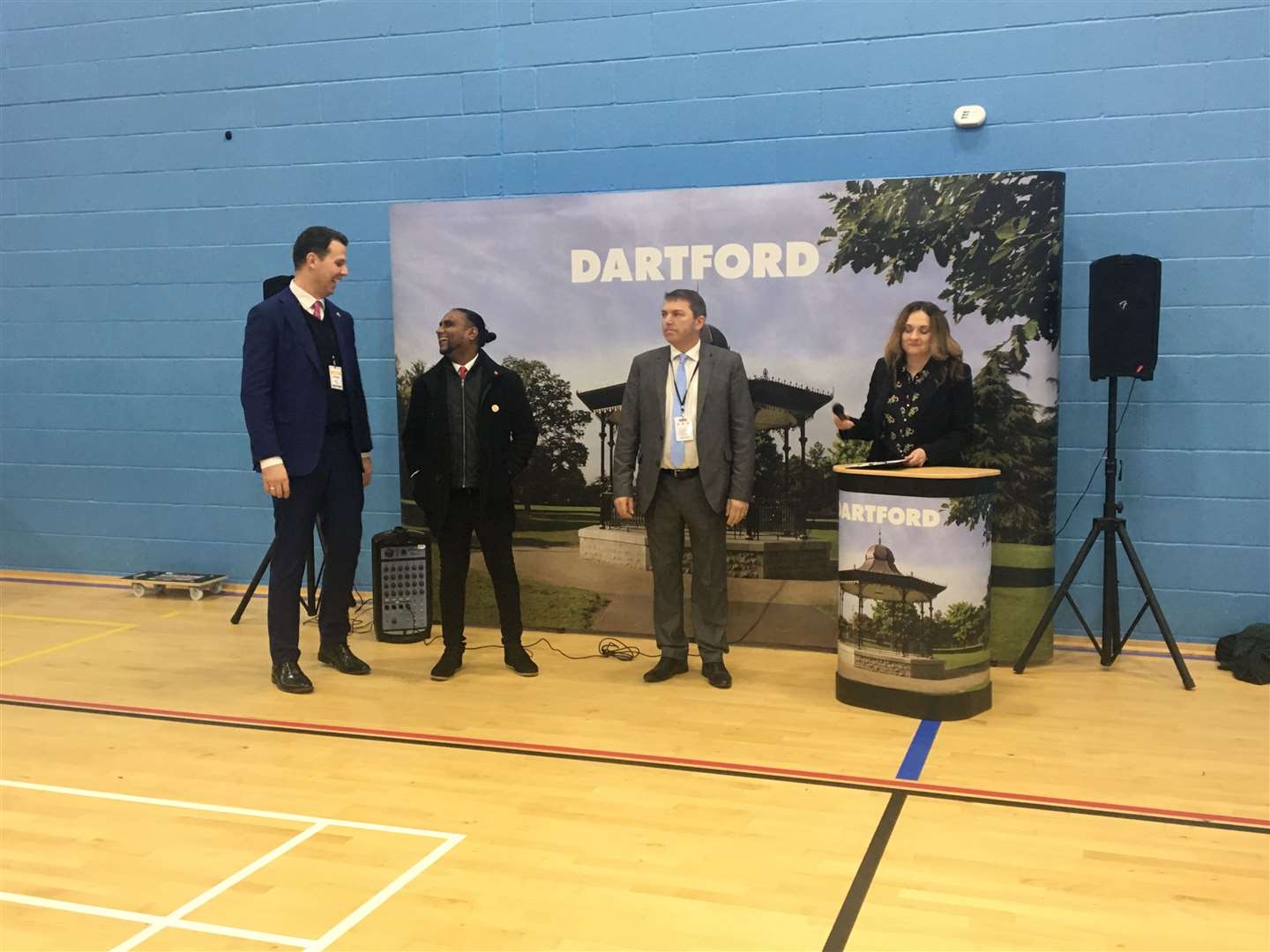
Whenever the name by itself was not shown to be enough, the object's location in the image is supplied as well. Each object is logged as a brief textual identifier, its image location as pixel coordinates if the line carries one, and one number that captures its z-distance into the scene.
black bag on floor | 4.43
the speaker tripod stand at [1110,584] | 4.46
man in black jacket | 4.53
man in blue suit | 4.20
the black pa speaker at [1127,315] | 4.34
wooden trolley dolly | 6.23
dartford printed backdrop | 4.57
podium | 3.90
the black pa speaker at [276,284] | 5.17
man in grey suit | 4.31
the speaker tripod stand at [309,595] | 5.50
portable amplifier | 5.22
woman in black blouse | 4.47
